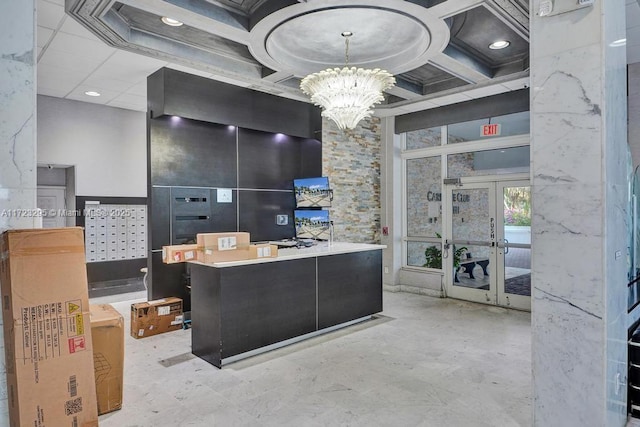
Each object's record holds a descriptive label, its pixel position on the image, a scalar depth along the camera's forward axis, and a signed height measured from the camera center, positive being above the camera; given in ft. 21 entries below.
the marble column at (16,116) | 6.95 +1.70
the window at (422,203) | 24.66 +0.29
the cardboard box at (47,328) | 7.20 -2.20
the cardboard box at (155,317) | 16.56 -4.53
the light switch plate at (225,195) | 20.66 +0.76
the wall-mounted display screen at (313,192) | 21.99 +0.92
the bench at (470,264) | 22.75 -3.31
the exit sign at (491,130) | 21.53 +4.19
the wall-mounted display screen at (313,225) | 22.03 -0.90
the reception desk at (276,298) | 13.42 -3.40
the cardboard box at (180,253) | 13.61 -1.49
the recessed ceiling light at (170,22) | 14.62 +7.02
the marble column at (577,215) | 8.04 -0.20
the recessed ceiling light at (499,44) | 16.37 +6.74
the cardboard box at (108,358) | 10.09 -3.77
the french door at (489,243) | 21.22 -1.99
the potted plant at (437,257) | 23.79 -3.04
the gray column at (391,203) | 25.77 +0.31
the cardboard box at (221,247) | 13.39 -1.28
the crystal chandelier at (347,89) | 14.49 +4.43
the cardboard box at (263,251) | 14.32 -1.53
